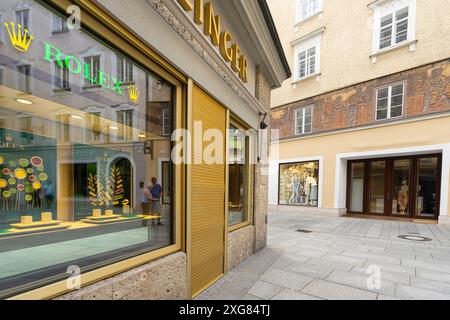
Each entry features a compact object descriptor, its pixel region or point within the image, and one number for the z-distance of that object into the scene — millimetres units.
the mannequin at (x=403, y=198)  11180
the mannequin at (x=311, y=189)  13320
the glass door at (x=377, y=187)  11880
